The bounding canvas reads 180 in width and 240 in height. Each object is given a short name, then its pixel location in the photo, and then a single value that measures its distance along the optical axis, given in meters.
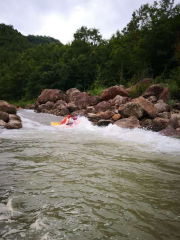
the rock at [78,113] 14.60
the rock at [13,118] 9.88
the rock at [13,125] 8.64
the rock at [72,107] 16.81
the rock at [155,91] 12.59
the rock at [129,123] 9.09
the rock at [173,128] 7.41
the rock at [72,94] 18.52
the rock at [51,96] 20.20
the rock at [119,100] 13.46
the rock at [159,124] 8.47
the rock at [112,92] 14.47
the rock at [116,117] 10.62
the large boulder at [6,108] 10.80
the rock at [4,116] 9.52
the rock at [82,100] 16.83
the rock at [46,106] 19.31
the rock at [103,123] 10.47
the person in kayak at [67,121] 10.16
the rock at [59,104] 18.28
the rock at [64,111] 16.53
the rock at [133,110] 9.74
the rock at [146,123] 8.80
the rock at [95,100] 15.72
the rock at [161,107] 10.55
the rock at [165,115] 9.70
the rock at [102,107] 13.64
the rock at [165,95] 11.80
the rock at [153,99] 11.94
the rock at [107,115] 11.36
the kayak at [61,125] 9.89
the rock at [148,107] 9.84
